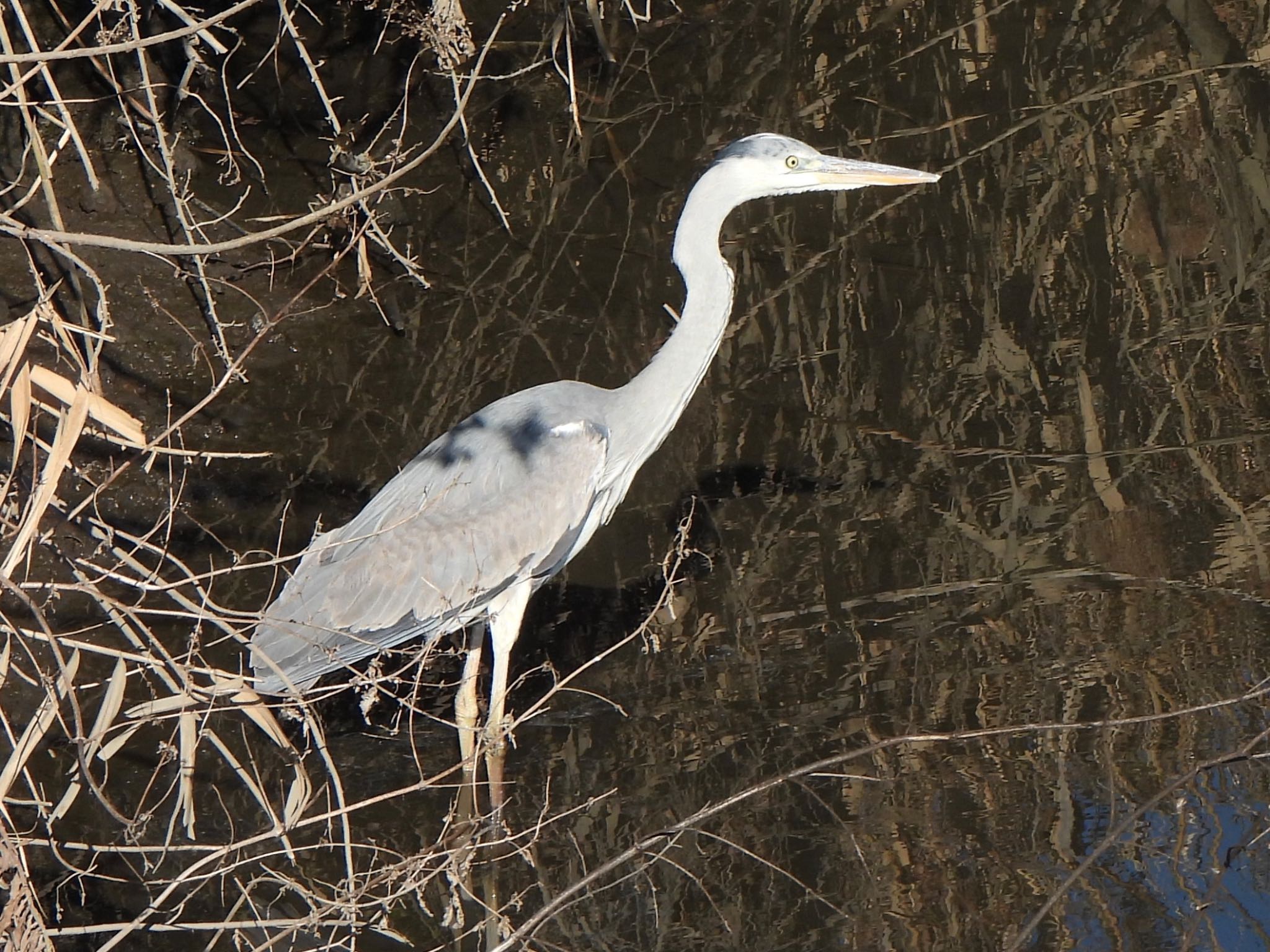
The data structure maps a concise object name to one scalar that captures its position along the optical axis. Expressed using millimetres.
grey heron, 10016
